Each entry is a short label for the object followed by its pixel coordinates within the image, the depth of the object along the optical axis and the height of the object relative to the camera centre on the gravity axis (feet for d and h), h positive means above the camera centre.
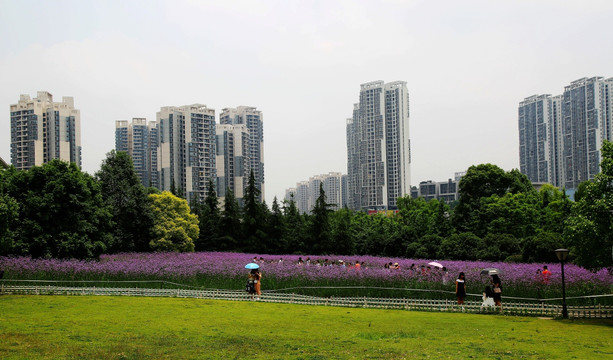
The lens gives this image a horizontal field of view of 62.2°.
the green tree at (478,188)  145.79 +4.55
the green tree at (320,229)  156.35 -7.56
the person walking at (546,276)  66.32 -9.59
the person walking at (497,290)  60.39 -10.31
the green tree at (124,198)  143.74 +2.71
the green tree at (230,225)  168.04 -6.23
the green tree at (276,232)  166.40 -8.63
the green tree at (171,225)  150.49 -5.37
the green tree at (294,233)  164.04 -8.90
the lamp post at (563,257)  54.10 -5.84
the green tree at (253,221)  163.84 -4.84
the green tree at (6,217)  74.18 -1.17
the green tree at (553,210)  122.01 -1.86
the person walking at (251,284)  71.67 -10.96
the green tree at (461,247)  116.26 -10.12
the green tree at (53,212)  106.01 -0.83
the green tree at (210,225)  174.27 -6.45
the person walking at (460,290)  62.80 -10.69
